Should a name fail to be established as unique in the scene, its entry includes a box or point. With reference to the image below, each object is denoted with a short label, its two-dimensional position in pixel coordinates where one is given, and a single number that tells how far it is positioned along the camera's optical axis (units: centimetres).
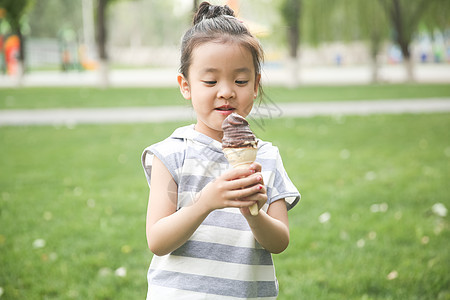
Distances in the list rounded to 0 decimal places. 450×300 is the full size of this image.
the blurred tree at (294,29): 1998
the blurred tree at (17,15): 2012
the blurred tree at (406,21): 2092
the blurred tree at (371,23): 2147
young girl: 159
